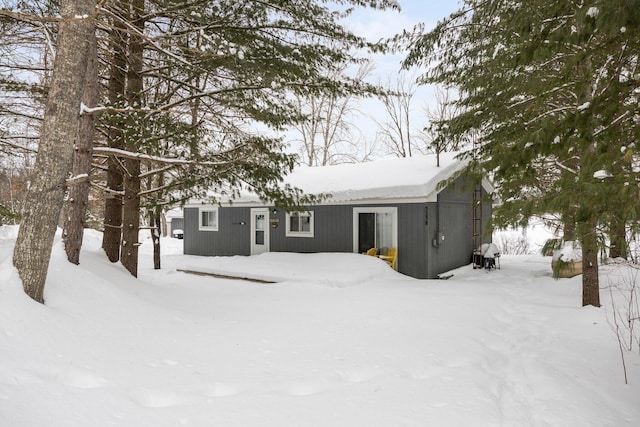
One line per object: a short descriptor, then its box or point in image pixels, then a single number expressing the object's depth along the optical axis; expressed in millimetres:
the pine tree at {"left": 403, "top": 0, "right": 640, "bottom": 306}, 3160
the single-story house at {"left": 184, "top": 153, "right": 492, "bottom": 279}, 10773
